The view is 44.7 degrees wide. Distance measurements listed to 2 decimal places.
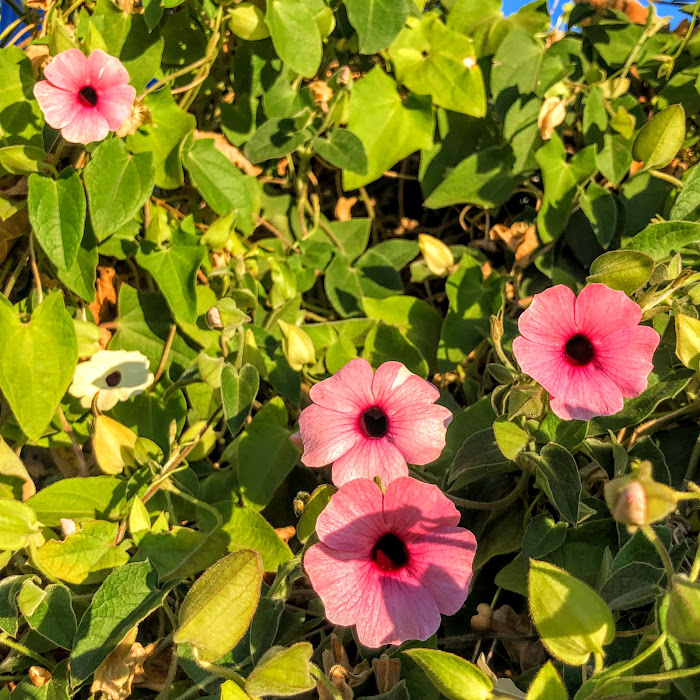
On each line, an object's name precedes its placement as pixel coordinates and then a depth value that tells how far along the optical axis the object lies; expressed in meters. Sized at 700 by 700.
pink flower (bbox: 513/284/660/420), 0.23
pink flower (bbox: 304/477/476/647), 0.22
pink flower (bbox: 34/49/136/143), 0.31
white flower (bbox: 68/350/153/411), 0.33
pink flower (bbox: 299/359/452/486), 0.23
